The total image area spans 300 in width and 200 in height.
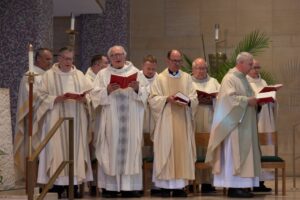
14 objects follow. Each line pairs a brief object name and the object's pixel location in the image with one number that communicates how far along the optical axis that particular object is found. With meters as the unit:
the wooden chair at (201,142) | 10.60
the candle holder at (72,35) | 9.30
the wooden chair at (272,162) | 10.44
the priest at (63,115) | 9.84
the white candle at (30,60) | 7.52
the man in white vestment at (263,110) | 11.98
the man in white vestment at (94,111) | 10.32
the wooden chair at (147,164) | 10.38
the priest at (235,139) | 10.00
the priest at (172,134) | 10.16
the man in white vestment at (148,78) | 10.35
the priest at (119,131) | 10.01
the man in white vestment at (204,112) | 11.09
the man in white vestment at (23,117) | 9.99
